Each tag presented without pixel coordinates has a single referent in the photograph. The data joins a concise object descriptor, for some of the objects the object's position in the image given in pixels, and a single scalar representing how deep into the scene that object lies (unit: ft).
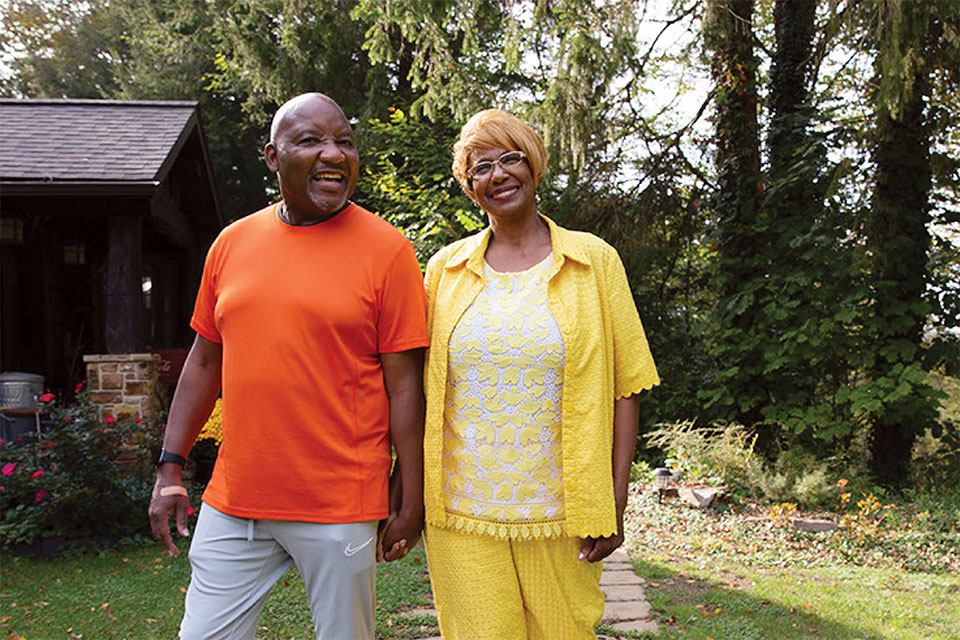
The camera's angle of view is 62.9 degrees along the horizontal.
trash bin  21.17
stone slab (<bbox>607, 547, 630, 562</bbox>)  16.35
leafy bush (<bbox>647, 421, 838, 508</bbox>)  19.60
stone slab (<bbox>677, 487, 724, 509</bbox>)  20.21
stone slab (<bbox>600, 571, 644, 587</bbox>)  14.64
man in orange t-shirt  5.85
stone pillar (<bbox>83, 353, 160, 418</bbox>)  20.57
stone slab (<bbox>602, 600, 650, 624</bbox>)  12.52
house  21.16
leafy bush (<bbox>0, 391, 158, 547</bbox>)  16.55
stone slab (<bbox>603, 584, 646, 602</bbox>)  13.60
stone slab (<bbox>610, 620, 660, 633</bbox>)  11.98
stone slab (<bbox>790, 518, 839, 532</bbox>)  17.93
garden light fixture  21.52
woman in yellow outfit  6.19
